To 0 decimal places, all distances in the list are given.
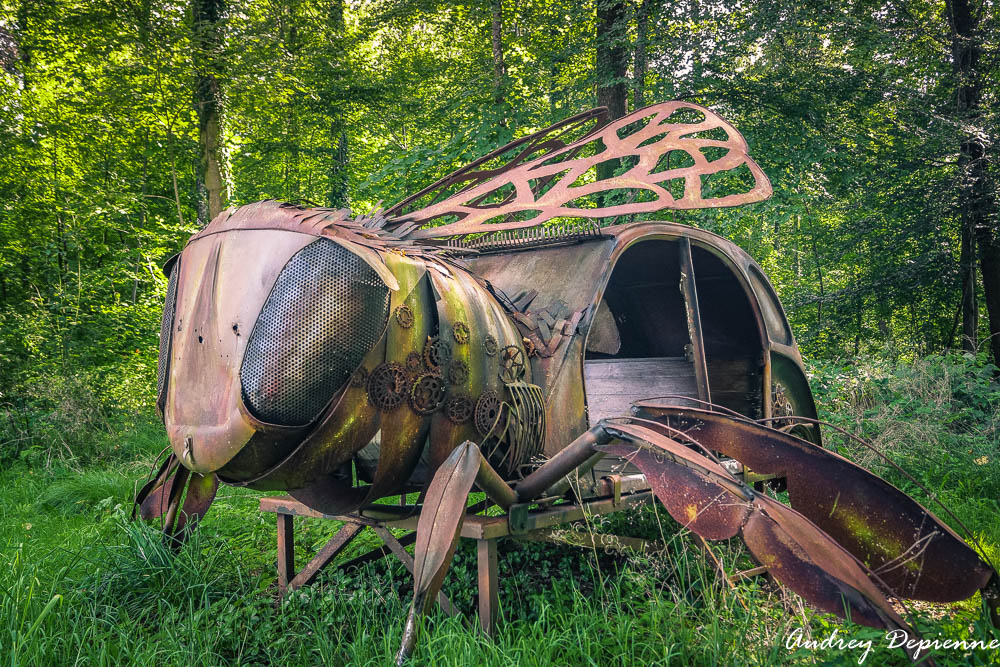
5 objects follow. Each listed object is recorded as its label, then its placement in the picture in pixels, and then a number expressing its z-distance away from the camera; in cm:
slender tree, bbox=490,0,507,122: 996
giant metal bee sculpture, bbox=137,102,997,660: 244
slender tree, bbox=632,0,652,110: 862
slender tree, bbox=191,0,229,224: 997
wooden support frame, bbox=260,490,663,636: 305
